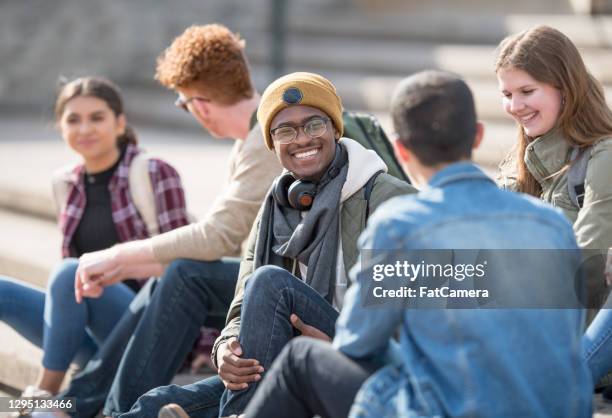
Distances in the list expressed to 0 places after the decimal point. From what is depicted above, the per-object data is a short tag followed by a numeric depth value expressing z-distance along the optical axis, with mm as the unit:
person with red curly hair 7516
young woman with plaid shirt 8055
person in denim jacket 4770
